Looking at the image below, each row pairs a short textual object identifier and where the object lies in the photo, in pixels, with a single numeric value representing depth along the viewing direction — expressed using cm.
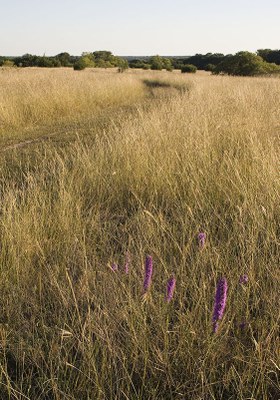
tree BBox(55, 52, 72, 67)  4354
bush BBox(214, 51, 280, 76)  3169
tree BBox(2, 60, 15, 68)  3535
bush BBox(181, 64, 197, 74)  3969
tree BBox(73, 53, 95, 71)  3316
